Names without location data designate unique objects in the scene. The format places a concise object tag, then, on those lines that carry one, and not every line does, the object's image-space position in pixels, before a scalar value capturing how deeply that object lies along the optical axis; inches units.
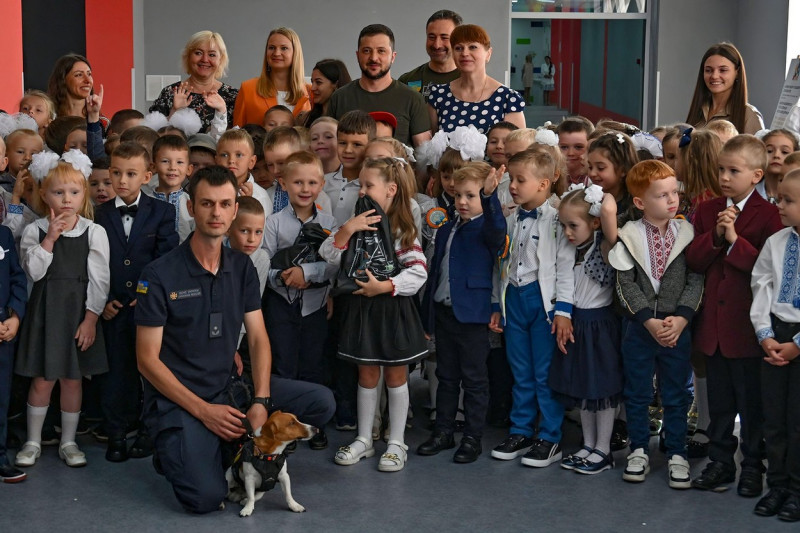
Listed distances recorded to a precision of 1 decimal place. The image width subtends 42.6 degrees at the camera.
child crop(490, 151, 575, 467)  177.5
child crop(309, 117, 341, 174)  208.8
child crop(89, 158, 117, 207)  194.9
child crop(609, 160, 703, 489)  167.0
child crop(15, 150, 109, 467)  174.1
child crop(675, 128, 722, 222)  178.9
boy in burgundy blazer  162.6
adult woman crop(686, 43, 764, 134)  223.9
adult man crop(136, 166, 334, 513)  155.7
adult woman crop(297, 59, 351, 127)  236.2
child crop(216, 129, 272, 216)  197.8
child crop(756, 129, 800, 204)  185.0
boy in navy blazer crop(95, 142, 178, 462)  180.9
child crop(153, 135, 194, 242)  192.1
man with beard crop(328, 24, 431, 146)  219.1
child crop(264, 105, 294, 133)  227.9
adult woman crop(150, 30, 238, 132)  236.7
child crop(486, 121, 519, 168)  201.9
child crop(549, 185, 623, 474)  173.8
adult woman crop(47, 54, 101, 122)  245.0
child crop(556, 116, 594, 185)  208.7
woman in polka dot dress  216.7
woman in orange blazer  239.3
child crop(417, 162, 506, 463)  176.4
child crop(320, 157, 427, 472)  175.5
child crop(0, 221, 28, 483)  168.7
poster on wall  243.1
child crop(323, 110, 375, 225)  196.4
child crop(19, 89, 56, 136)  237.0
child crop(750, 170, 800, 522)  152.9
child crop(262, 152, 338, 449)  184.4
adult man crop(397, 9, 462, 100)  245.9
